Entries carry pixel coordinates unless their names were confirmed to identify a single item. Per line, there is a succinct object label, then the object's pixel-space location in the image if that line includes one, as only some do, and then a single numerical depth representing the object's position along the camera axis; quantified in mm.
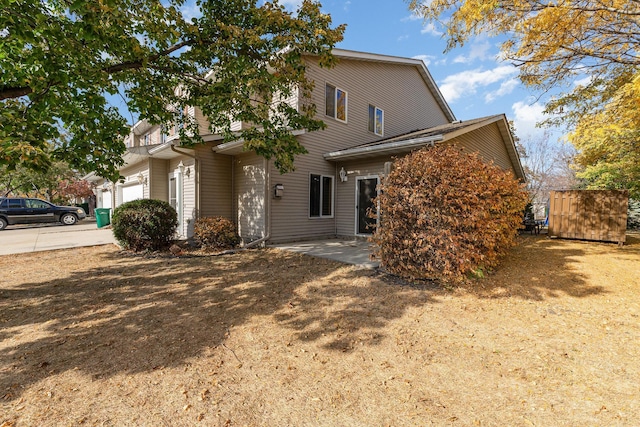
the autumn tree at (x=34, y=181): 21230
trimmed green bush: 7949
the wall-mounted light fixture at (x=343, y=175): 10367
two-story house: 9125
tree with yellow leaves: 6109
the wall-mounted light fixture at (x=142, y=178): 11867
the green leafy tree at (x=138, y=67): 4062
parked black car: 14758
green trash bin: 14195
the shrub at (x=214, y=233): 8398
